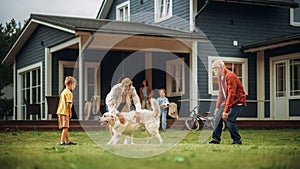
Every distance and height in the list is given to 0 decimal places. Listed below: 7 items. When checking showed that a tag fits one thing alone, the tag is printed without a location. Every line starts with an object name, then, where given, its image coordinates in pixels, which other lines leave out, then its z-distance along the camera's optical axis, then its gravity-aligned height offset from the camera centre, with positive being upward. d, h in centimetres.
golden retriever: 1118 -63
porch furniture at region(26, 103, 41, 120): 2312 -76
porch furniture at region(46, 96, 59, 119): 2058 -50
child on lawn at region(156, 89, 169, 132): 1823 -52
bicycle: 1895 -104
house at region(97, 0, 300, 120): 2261 +146
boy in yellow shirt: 1173 -31
